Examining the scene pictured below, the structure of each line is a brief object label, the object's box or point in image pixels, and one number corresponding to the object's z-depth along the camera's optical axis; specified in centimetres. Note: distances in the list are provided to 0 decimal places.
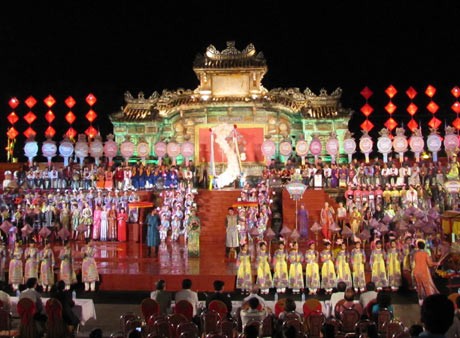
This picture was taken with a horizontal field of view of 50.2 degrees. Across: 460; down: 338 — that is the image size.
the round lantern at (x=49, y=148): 1733
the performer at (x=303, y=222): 1414
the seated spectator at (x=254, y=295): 665
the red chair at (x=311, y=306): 620
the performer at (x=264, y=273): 1008
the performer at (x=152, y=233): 1281
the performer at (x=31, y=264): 1043
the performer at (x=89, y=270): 1010
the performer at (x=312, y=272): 1011
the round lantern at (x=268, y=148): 1758
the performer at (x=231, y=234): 1249
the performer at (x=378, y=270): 1023
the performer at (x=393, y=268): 1017
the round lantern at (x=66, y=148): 1716
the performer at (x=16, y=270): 1047
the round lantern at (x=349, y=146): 1734
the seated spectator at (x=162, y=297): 701
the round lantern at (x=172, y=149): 1791
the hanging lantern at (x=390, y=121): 1931
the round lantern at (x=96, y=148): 1728
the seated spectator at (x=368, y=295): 721
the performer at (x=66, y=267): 1029
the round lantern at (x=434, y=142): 1652
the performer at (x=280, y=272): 1012
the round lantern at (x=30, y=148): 1747
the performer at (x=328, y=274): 1009
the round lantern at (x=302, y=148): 1760
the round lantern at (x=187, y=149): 1786
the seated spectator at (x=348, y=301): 638
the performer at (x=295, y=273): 1010
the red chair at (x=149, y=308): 643
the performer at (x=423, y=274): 898
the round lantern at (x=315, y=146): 1755
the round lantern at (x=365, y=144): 1744
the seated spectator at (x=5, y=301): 670
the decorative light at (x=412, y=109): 1852
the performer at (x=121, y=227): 1468
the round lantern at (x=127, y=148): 1780
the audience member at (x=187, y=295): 691
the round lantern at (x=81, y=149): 1723
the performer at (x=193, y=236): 1227
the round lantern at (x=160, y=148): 1792
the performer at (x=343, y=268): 1009
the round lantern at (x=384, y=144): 1713
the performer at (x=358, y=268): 1021
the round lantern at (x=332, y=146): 1728
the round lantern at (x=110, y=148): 1759
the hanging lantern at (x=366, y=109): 1916
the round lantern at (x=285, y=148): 1814
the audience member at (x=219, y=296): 677
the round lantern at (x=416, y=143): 1661
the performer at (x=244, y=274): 1002
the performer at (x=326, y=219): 1400
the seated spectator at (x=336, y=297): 741
